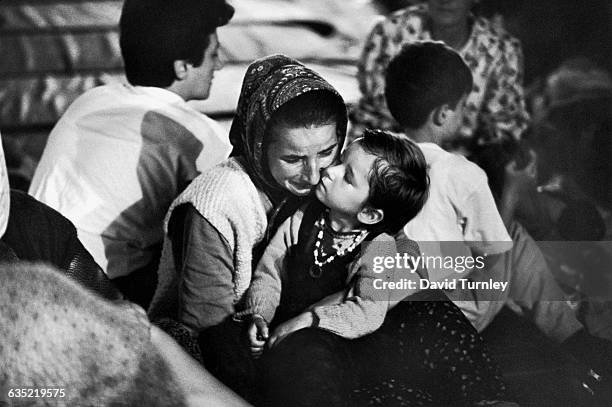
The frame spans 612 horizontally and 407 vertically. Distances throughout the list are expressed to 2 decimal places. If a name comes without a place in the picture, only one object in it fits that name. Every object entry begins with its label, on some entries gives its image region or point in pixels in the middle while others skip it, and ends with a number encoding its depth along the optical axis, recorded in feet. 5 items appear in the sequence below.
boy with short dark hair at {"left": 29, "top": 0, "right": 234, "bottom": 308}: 11.26
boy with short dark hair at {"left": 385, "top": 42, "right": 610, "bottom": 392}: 11.08
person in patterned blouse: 11.29
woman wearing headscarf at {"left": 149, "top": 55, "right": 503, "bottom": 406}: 10.72
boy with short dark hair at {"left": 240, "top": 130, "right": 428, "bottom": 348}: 10.68
